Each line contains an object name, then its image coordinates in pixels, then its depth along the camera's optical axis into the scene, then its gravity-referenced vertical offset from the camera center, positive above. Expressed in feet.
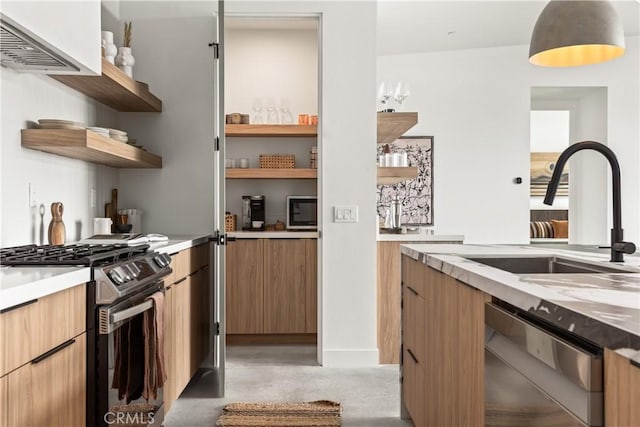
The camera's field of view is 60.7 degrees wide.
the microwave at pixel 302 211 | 16.20 -0.01
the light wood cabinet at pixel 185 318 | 8.81 -1.99
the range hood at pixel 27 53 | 6.09 +2.03
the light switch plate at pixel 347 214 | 12.68 -0.08
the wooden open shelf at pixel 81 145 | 8.28 +1.04
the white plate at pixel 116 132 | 9.96 +1.44
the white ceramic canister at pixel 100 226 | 10.49 -0.31
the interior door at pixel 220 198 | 10.36 +0.23
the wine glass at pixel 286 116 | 16.65 +2.89
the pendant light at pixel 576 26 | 7.68 +2.65
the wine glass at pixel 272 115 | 16.56 +2.88
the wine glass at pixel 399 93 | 12.91 +2.78
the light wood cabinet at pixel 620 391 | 2.44 -0.84
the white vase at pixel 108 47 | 10.35 +3.11
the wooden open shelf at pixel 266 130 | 15.64 +2.32
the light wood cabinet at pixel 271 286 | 14.93 -2.08
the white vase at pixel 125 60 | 11.27 +3.11
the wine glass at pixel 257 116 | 16.58 +2.89
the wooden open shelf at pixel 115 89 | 9.37 +2.26
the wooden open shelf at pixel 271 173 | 15.76 +1.09
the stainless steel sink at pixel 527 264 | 6.63 -0.65
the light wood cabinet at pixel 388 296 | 12.75 -1.99
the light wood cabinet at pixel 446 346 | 4.95 -1.51
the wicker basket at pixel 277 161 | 16.22 +1.47
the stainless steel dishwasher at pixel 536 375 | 2.83 -1.02
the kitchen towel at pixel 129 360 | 6.05 -1.76
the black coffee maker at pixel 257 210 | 16.16 +0.01
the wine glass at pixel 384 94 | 13.01 +2.79
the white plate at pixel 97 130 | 9.31 +1.38
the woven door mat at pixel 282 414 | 8.93 -3.48
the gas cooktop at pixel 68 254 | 5.57 -0.51
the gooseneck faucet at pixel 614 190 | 5.52 +0.22
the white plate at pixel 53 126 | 8.45 +1.31
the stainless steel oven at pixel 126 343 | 5.67 -1.51
